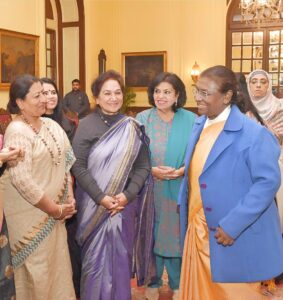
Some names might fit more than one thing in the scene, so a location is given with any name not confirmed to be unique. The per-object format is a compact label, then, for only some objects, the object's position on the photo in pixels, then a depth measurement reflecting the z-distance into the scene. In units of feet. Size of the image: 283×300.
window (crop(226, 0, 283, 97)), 39.06
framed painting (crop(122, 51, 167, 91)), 41.29
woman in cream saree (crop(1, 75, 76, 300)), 8.25
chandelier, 28.55
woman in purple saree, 9.23
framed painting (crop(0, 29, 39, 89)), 28.76
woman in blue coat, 6.85
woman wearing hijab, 12.80
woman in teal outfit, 10.75
